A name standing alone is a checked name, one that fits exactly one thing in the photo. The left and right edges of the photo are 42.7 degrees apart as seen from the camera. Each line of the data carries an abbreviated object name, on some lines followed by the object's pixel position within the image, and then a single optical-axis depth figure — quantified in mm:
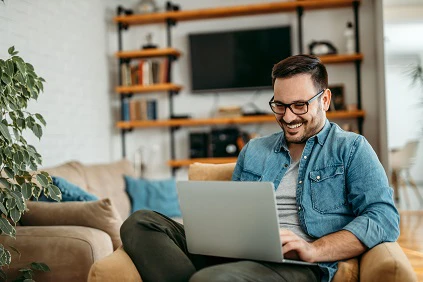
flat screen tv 5020
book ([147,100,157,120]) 5156
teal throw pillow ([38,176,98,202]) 2676
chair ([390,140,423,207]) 5051
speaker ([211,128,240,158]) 5008
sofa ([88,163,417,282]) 1452
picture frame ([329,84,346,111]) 4918
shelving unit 4871
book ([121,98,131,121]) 5164
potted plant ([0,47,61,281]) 2111
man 1584
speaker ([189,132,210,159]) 5098
